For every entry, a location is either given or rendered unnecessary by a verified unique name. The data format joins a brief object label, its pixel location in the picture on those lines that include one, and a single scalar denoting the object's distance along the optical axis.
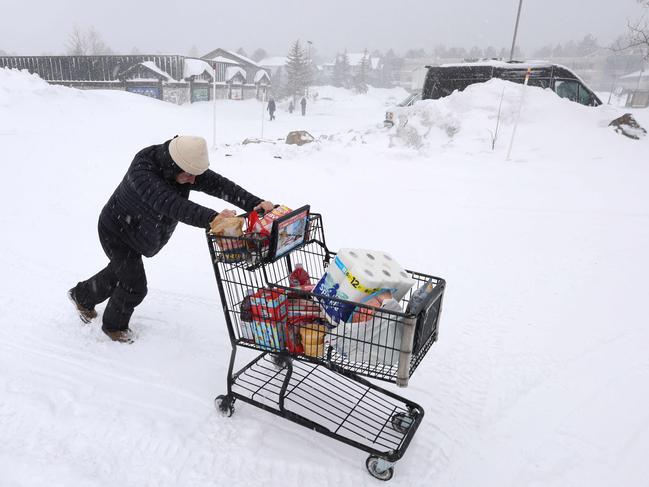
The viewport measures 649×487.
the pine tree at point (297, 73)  44.19
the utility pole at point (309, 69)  45.57
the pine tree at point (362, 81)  59.35
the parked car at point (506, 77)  11.87
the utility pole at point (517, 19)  17.78
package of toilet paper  2.32
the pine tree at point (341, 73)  75.94
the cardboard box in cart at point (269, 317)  2.52
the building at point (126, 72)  25.98
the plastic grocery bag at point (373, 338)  2.32
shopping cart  2.33
